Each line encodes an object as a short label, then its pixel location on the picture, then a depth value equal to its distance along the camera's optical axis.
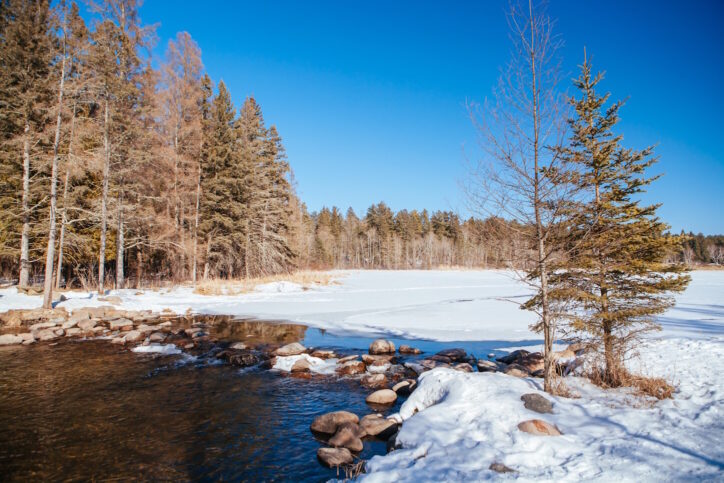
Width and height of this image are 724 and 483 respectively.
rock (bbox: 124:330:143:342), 12.61
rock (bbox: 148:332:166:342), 12.54
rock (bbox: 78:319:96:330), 14.05
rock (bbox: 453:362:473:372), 8.69
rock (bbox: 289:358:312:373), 9.56
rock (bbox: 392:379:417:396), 7.77
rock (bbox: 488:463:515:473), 3.90
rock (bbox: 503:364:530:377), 7.77
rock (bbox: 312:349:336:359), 10.69
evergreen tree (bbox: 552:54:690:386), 6.43
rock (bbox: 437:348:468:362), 10.14
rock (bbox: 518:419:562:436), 4.60
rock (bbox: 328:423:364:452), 5.51
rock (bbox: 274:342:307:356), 10.78
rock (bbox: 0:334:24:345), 11.66
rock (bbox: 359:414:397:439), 5.87
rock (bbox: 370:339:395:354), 10.98
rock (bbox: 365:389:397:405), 7.32
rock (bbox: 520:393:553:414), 5.21
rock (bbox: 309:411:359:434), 6.12
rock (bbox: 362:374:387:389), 8.44
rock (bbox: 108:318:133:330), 14.53
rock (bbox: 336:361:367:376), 9.36
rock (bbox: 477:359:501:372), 8.94
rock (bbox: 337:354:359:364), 10.06
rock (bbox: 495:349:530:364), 9.80
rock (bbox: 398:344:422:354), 11.15
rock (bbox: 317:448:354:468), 5.08
